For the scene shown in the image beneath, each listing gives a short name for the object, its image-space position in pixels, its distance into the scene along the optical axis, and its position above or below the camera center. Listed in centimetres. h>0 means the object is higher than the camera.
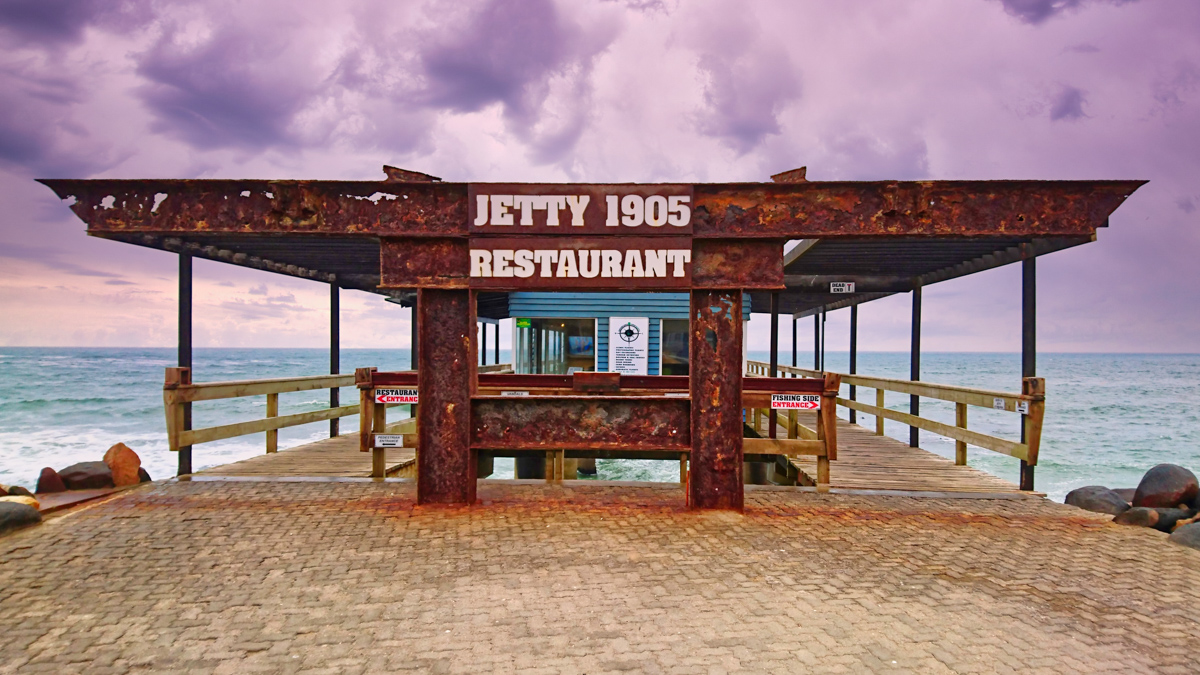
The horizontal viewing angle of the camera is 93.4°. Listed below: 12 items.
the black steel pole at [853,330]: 1590 +15
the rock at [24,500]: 551 -167
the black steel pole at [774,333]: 1129 +4
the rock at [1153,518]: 553 -181
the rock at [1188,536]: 495 -179
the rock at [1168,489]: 627 -172
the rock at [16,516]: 500 -165
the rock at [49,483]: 632 -168
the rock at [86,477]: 647 -165
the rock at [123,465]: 667 -155
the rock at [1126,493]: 791 -226
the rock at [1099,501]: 630 -189
